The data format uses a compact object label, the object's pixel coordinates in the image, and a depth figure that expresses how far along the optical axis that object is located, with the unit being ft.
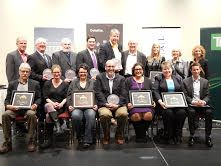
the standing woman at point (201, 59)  13.35
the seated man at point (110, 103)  11.42
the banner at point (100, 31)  15.99
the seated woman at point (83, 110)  11.22
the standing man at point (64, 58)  12.69
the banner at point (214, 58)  15.44
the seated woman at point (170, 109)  11.55
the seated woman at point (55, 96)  11.42
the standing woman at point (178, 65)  13.71
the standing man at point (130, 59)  13.03
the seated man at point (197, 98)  11.61
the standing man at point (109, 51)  12.89
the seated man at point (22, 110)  10.84
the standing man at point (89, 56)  12.70
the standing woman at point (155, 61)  13.33
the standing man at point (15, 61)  12.52
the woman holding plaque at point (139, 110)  11.69
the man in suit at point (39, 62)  12.22
